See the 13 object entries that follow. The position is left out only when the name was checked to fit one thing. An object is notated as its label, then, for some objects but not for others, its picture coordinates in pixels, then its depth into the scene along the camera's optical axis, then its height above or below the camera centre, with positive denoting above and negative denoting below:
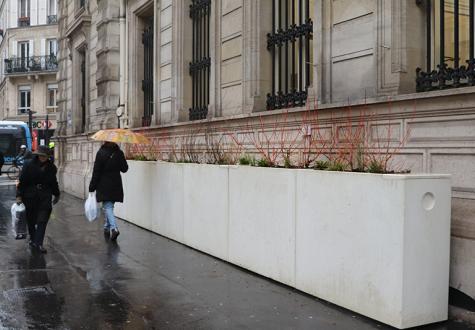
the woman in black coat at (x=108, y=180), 9.59 -0.38
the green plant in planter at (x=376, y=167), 5.36 -0.08
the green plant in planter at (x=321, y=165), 5.96 -0.06
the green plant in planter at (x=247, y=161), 7.33 -0.03
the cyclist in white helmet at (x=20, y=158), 22.81 -0.02
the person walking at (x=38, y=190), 8.45 -0.49
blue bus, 31.77 +1.10
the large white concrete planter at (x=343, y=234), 4.74 -0.75
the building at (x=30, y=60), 50.50 +8.80
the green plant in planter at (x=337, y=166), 5.70 -0.07
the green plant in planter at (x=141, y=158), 11.32 +0.00
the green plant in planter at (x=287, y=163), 6.61 -0.05
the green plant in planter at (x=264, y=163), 6.96 -0.05
